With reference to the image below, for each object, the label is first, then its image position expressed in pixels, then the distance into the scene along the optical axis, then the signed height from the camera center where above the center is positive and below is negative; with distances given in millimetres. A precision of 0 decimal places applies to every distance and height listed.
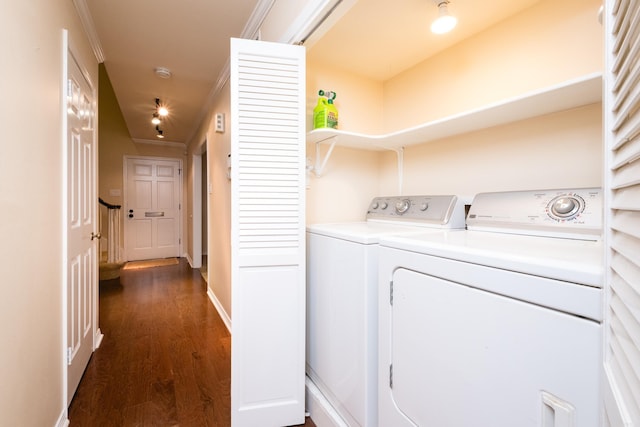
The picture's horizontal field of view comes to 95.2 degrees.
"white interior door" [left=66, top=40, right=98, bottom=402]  1646 -79
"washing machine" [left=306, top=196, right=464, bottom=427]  1177 -422
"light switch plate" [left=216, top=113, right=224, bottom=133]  2879 +880
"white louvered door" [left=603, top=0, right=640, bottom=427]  403 +0
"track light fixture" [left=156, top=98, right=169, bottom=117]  3590 +1301
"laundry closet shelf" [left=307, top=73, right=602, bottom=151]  1038 +435
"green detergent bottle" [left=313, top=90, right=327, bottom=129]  1665 +567
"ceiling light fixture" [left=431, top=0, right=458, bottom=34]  1361 +899
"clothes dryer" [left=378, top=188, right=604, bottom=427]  591 -271
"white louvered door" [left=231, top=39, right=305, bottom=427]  1400 -105
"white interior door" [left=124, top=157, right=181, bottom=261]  5477 +64
